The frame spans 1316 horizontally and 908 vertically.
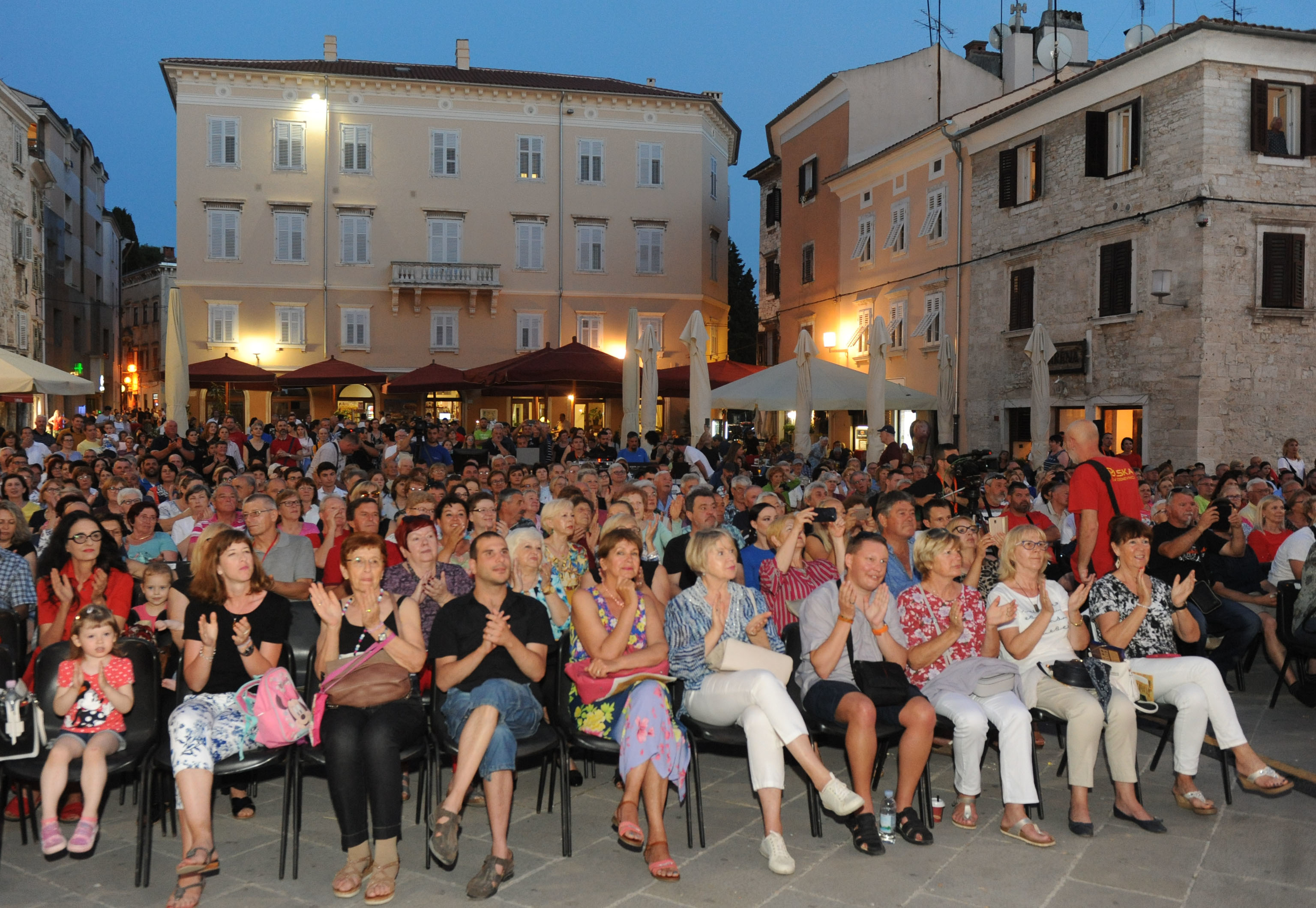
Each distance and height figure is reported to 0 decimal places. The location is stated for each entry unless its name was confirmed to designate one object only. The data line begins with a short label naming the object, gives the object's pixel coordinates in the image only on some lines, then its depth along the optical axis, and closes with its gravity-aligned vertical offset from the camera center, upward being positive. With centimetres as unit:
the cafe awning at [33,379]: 1177 +60
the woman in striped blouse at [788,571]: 591 -78
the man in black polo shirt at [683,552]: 608 -72
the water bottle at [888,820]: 469 -169
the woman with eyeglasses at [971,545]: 614 -63
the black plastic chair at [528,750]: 455 -138
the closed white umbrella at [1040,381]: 1658 +89
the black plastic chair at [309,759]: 441 -140
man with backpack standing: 638 -40
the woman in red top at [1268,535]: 807 -73
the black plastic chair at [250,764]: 440 -139
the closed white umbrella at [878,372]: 1580 +96
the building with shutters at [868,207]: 2420 +584
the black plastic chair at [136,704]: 459 -121
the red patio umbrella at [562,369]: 1888 +118
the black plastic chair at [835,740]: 481 -145
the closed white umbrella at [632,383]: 1734 +84
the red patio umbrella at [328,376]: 2395 +131
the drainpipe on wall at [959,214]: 2291 +480
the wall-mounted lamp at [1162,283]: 1702 +250
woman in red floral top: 477 -114
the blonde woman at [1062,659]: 485 -114
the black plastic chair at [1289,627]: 655 -116
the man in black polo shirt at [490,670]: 447 -106
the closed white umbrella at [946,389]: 1836 +84
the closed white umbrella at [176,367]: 1503 +93
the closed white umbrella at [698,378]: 1502 +81
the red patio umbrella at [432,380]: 2325 +117
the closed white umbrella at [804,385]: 1523 +73
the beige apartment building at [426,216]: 3331 +703
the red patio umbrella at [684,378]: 1927 +105
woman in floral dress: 459 -116
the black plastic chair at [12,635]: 527 -101
